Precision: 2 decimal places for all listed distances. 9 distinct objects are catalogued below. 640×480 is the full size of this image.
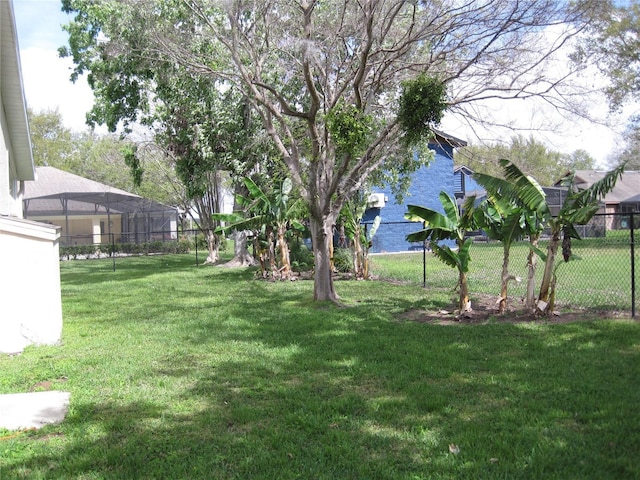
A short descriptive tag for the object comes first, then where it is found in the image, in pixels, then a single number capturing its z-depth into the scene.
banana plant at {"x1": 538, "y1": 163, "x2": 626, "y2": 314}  8.76
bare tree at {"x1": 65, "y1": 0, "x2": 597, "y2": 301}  9.65
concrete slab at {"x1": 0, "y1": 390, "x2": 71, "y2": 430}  5.00
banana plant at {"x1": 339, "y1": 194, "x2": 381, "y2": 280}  16.30
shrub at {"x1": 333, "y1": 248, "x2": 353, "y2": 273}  17.83
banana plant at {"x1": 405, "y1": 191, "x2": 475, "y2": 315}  9.63
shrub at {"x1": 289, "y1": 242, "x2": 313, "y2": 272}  19.12
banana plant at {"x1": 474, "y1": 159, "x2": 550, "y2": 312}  9.05
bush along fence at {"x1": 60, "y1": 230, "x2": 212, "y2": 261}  32.34
